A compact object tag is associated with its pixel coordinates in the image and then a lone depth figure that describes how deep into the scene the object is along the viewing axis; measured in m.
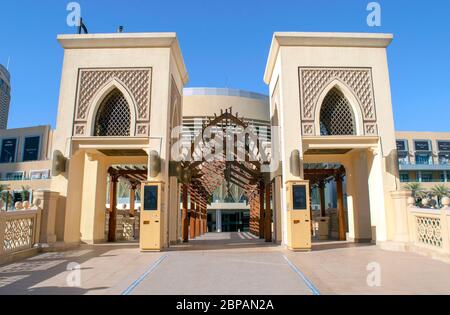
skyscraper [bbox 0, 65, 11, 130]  100.26
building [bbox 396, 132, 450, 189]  48.78
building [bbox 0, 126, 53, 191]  52.91
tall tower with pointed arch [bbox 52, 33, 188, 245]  11.27
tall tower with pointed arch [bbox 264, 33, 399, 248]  11.12
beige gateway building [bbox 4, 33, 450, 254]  10.90
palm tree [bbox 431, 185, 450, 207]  43.59
